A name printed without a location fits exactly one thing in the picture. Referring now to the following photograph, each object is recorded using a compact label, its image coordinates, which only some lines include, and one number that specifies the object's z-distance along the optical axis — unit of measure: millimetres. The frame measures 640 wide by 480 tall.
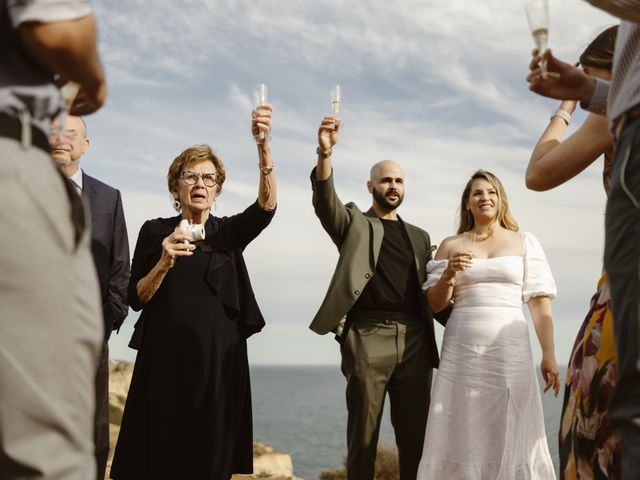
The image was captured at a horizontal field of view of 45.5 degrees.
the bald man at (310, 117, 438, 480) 5895
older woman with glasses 4570
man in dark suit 4648
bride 5629
